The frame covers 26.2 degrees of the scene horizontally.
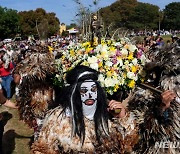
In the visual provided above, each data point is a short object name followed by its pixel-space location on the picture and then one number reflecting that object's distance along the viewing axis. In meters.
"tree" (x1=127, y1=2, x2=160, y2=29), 87.98
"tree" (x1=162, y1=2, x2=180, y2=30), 87.84
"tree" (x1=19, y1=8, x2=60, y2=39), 69.69
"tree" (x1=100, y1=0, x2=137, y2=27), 97.31
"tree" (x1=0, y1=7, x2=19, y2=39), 72.69
